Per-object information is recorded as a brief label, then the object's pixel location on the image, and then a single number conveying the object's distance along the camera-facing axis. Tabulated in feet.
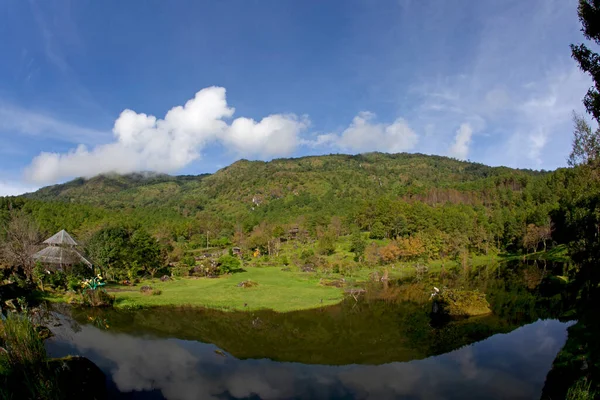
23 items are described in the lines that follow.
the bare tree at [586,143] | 114.83
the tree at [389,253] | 212.64
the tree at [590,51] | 53.31
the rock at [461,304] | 97.30
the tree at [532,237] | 250.98
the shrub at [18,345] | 37.83
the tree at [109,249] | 150.51
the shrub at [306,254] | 230.58
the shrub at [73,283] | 121.80
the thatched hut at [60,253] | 149.07
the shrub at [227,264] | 182.77
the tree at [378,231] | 301.63
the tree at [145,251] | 158.61
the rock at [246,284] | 140.36
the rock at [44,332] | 70.47
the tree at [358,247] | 228.02
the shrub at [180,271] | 174.10
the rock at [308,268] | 199.76
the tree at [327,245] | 254.88
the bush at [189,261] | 192.34
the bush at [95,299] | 109.40
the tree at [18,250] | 126.31
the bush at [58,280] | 125.08
